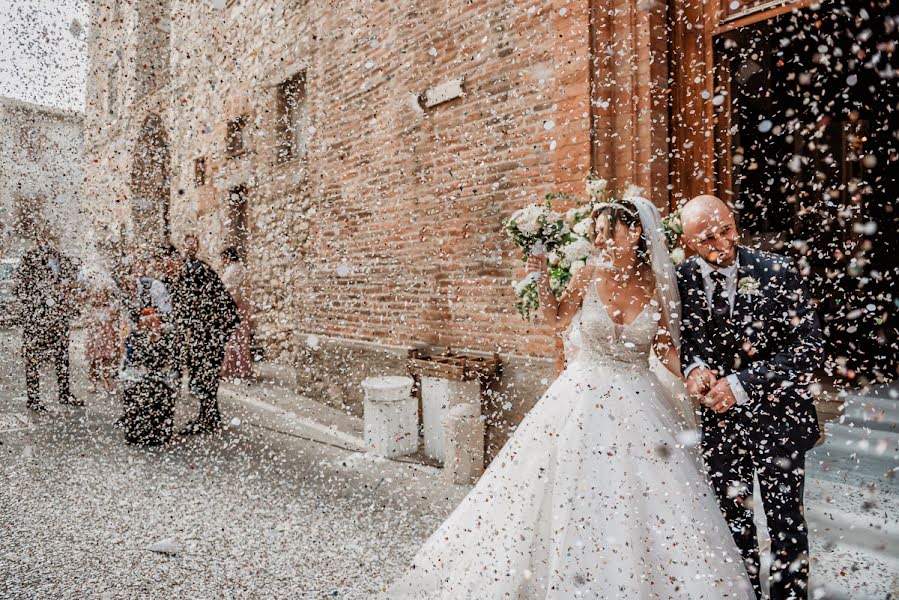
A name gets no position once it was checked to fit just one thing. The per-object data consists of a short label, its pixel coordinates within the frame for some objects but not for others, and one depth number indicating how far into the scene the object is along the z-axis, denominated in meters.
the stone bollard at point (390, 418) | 5.25
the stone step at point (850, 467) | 3.64
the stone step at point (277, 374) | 8.50
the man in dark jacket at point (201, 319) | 5.83
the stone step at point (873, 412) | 4.21
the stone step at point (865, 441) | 3.90
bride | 2.29
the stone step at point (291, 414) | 5.90
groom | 2.43
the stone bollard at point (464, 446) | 4.54
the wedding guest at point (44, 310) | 6.74
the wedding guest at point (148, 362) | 5.52
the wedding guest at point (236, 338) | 8.51
